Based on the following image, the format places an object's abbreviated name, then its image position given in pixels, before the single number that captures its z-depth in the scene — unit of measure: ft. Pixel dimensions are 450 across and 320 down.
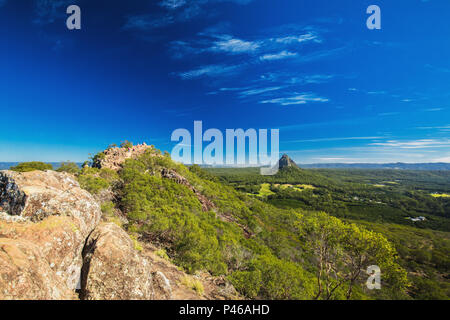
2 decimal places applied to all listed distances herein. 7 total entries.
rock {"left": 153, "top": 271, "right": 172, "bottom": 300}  29.89
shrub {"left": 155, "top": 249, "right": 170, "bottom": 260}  52.65
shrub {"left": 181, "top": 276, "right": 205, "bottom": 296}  39.29
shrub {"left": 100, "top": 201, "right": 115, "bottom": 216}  63.29
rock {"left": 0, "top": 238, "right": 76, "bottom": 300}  17.01
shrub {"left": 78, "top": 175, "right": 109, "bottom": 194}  76.00
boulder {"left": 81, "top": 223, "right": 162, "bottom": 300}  23.65
